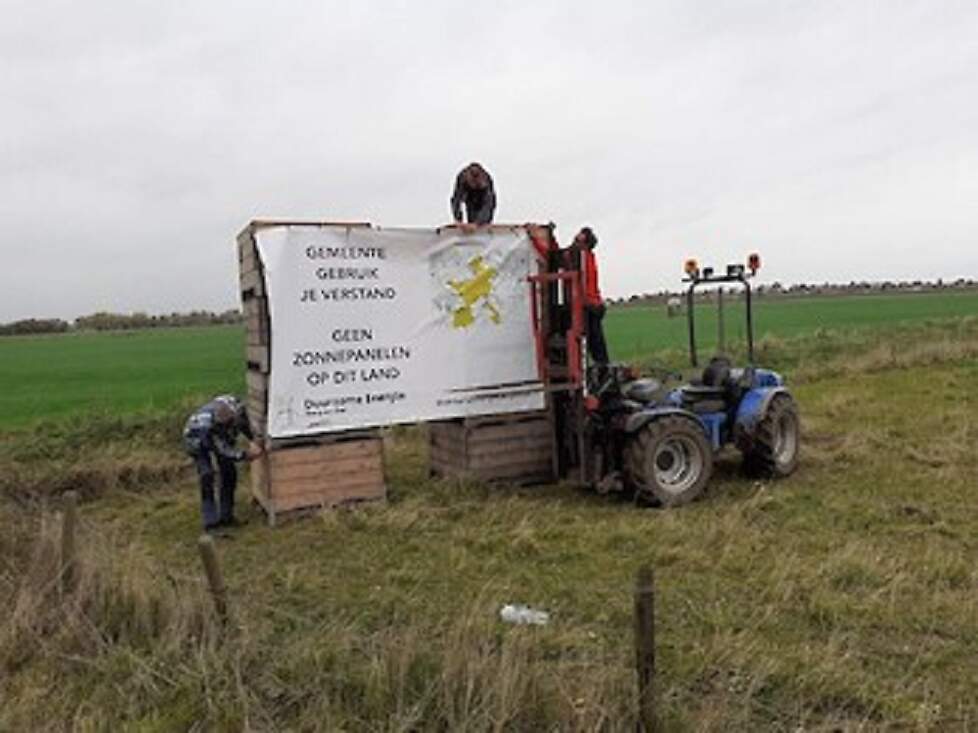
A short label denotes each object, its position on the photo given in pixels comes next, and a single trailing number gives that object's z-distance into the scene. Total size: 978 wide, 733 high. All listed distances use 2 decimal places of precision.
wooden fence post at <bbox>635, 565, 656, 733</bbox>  3.54
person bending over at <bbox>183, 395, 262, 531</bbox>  8.93
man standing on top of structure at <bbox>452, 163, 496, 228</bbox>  10.45
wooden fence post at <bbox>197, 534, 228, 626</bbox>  4.75
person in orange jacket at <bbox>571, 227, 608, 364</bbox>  9.29
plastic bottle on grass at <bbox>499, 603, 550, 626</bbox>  5.43
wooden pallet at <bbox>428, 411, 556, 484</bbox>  9.92
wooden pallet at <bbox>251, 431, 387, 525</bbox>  8.98
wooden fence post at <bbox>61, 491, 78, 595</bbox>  5.58
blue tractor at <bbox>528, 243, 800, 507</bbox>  8.89
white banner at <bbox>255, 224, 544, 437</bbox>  9.08
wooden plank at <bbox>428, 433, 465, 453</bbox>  10.06
